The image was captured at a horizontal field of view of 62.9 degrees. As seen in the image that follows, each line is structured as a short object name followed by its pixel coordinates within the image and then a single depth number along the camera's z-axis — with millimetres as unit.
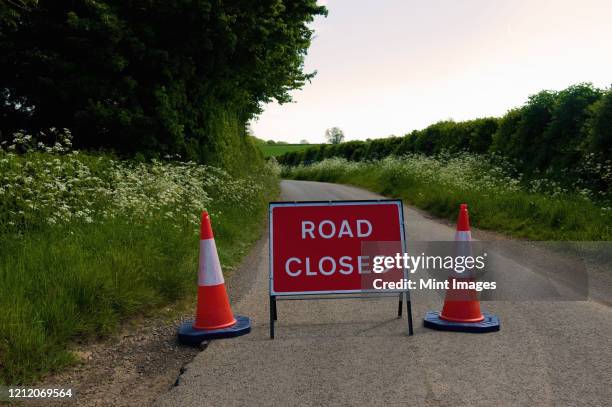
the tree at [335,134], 133275
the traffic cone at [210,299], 4930
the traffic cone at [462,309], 4930
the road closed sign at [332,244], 5051
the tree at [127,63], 11023
